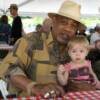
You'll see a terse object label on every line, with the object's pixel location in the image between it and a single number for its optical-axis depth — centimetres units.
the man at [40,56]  233
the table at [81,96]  188
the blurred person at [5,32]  795
